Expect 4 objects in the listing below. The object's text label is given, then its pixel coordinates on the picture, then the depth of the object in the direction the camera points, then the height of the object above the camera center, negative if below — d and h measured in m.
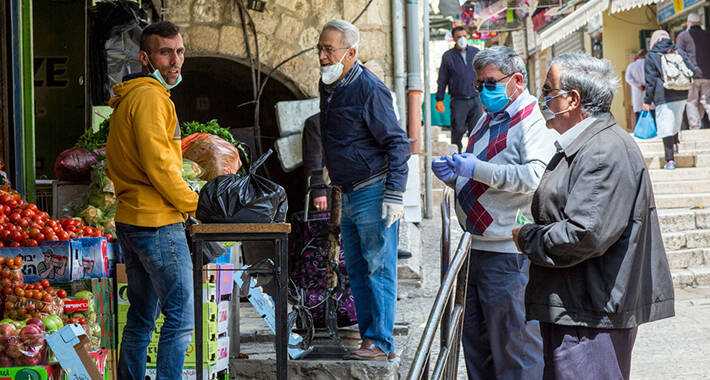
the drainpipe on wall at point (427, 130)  13.68 +0.89
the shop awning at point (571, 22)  25.02 +4.28
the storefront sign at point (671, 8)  22.28 +3.86
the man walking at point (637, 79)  20.39 +2.12
